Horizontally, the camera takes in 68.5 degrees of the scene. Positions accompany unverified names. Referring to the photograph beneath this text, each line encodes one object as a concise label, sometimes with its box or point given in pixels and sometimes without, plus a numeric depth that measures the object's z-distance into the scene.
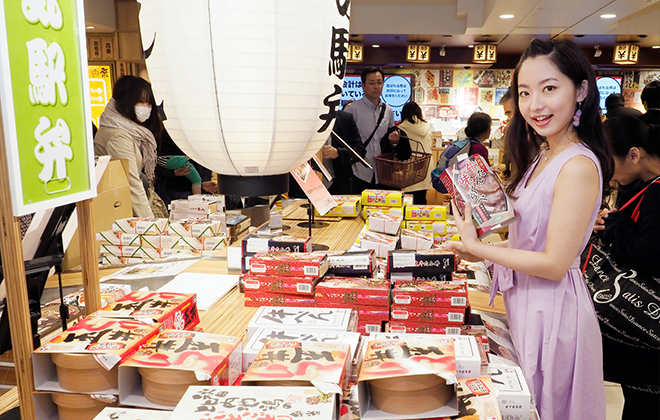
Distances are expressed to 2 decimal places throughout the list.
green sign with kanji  0.93
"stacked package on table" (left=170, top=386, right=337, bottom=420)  0.80
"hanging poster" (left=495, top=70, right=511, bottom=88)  10.48
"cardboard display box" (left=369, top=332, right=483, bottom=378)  1.05
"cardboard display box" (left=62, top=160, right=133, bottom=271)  2.74
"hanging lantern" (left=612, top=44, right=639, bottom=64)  9.05
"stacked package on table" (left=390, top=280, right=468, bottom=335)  1.51
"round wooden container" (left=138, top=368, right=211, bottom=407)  0.92
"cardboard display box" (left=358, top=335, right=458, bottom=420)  0.87
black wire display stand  3.01
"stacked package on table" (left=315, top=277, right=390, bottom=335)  1.54
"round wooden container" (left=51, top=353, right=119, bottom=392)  0.97
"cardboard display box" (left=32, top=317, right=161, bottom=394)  0.97
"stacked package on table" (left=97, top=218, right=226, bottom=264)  2.57
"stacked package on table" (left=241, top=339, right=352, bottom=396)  0.88
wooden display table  1.58
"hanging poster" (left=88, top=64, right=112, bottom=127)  6.96
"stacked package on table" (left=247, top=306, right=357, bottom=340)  1.24
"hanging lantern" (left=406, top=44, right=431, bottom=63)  8.45
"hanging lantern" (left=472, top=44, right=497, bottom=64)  8.41
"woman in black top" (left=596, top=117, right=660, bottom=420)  1.89
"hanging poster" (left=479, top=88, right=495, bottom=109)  10.68
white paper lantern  1.21
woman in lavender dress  1.39
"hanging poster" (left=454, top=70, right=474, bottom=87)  10.70
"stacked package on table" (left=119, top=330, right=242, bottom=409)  0.92
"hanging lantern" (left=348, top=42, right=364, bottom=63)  8.42
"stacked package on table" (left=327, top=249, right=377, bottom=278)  1.76
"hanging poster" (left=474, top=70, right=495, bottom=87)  10.60
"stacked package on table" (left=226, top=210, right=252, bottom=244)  2.97
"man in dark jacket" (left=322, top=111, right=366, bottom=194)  4.42
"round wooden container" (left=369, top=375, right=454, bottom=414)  0.87
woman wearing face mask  3.22
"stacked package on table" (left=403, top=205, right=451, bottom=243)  2.94
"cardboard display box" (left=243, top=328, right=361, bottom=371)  1.08
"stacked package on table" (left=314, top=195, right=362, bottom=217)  3.23
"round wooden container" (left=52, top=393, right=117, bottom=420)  1.00
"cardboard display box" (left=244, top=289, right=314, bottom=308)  1.67
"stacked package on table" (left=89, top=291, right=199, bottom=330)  1.18
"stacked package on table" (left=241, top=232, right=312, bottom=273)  1.89
